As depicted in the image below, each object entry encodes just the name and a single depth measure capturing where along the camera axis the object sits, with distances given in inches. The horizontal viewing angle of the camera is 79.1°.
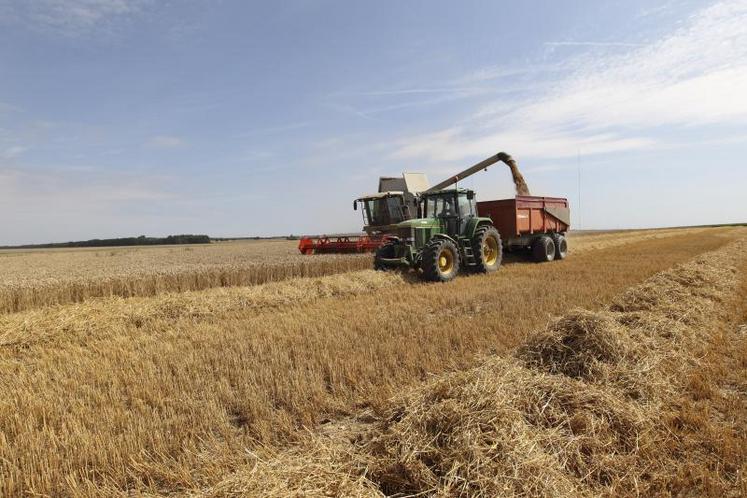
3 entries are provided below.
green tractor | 420.8
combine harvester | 571.8
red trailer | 544.4
